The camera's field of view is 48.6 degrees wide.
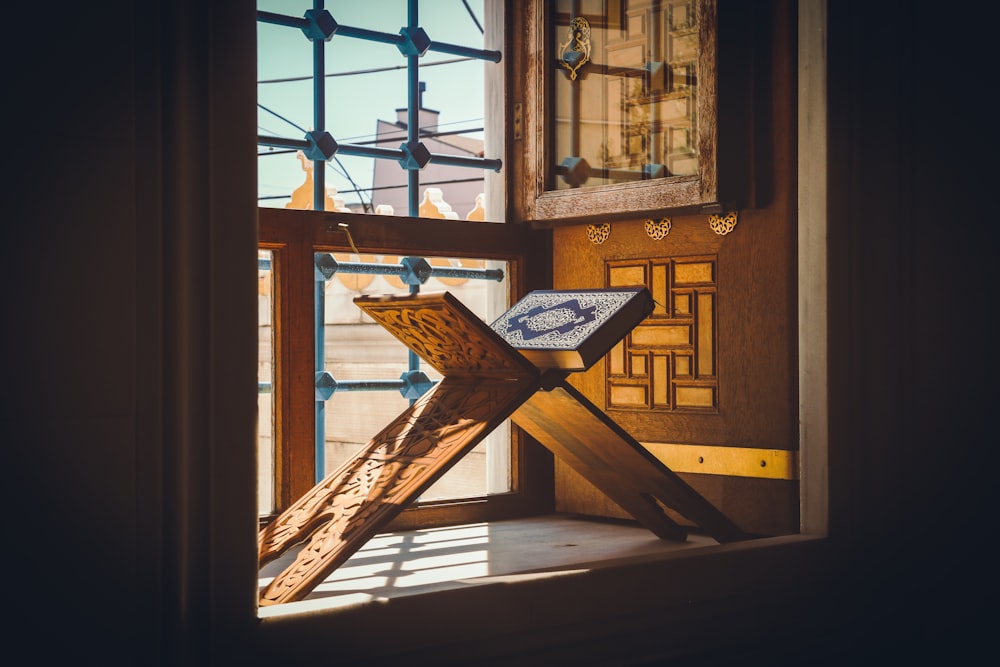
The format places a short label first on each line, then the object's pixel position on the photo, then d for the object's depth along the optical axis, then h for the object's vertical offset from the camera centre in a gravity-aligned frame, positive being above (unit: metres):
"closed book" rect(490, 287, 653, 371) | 2.60 +0.03
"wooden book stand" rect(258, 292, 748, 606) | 2.28 -0.26
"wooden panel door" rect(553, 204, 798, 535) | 2.98 -0.06
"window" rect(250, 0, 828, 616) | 2.98 +0.29
